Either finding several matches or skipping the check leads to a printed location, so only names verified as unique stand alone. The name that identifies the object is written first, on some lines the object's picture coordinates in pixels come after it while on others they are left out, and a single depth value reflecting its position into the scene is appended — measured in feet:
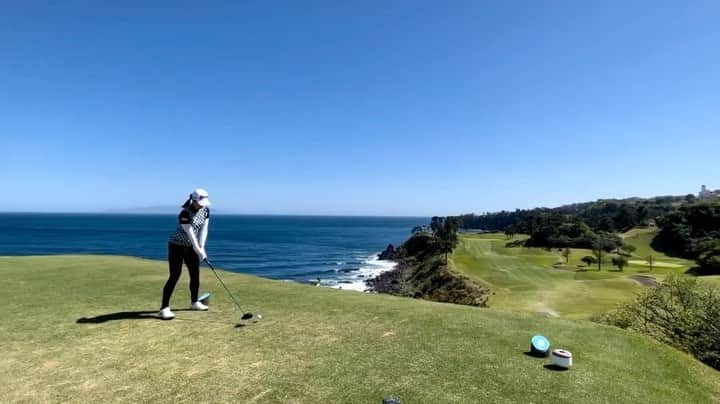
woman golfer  24.39
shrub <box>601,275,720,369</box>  24.56
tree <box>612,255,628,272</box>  181.11
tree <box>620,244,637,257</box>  249.02
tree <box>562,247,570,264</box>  223.71
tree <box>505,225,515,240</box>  440.21
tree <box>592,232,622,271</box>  207.00
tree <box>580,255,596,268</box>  205.98
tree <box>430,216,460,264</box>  246.47
